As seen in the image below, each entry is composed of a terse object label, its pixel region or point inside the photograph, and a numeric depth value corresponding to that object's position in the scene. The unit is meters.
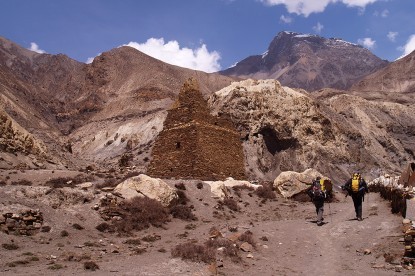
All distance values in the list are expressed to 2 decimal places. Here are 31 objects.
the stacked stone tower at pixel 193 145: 25.12
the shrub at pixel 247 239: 13.25
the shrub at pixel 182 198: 19.33
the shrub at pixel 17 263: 9.90
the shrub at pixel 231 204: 20.59
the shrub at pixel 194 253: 10.85
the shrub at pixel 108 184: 19.33
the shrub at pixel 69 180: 20.91
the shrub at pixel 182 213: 17.86
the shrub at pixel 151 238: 13.96
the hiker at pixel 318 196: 16.28
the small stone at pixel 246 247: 12.62
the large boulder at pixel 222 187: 21.40
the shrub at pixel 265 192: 23.82
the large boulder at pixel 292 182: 25.00
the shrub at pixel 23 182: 21.61
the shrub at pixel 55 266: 9.78
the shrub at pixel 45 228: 13.16
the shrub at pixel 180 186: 20.62
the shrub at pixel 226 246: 11.70
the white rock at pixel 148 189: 17.78
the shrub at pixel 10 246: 11.33
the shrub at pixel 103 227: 14.59
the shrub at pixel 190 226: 16.38
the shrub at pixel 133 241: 13.37
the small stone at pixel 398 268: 10.27
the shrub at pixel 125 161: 43.91
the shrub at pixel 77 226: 14.05
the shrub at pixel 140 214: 15.37
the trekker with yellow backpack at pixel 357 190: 16.06
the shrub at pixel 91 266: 9.80
